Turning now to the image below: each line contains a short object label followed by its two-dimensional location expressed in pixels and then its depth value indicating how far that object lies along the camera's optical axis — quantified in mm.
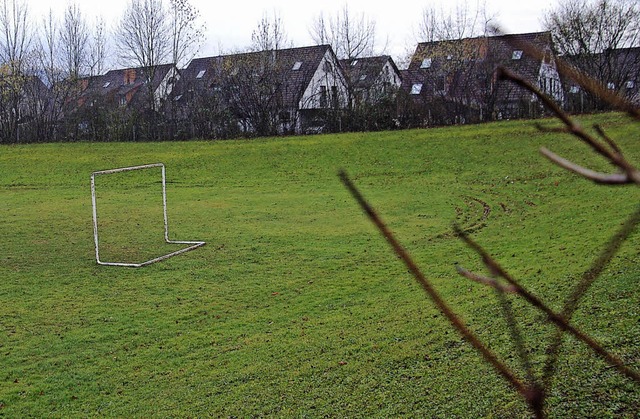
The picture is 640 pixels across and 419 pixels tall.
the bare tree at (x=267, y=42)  29531
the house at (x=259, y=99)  27359
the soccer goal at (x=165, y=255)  9148
